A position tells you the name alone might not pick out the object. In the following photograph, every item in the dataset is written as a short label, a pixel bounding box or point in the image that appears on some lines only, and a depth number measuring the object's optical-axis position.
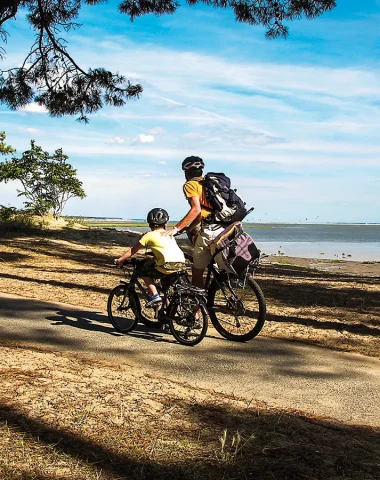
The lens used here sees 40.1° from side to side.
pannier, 5.79
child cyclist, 5.86
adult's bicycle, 5.84
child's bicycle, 5.73
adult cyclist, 5.82
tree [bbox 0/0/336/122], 12.62
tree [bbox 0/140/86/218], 27.03
